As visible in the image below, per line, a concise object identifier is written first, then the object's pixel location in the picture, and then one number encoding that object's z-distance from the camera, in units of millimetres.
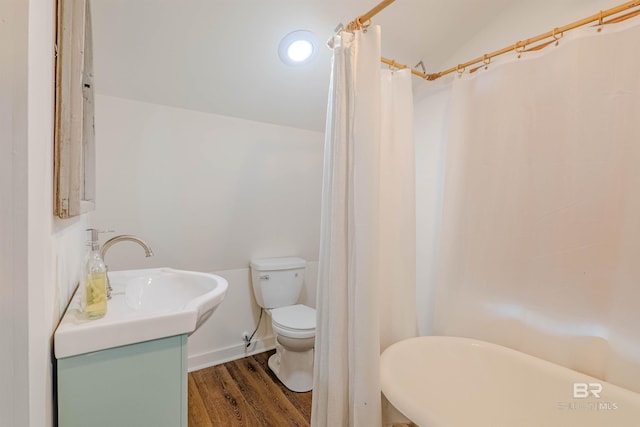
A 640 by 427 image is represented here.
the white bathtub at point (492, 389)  1033
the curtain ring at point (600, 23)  1095
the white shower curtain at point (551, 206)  1049
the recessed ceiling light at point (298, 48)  1528
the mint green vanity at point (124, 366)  739
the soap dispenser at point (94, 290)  822
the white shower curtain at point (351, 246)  1111
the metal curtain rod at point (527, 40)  1031
